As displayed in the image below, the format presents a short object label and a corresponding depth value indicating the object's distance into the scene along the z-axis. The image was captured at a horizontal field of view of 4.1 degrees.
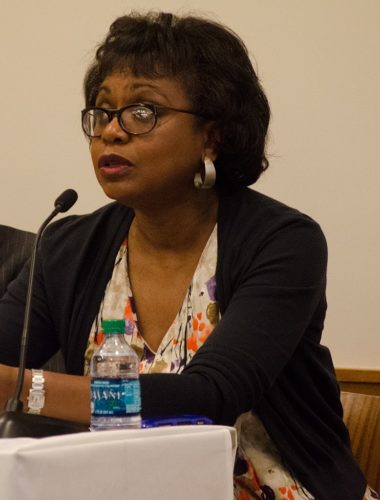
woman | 8.02
